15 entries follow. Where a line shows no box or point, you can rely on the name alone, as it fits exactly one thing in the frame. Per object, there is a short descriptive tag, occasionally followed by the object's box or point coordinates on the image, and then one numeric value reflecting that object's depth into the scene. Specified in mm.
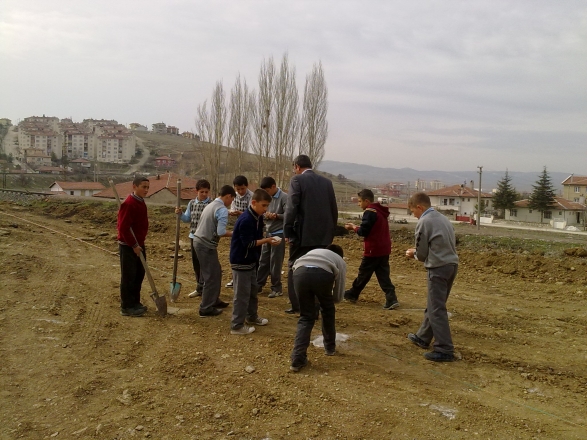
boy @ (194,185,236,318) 6180
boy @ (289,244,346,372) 4516
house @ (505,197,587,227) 58312
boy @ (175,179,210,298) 7176
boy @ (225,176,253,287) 7258
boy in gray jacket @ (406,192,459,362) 4926
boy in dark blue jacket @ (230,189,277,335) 5402
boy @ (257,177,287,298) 6895
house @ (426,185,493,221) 67500
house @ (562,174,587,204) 76688
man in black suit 5570
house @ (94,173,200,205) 42469
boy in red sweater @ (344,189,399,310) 6758
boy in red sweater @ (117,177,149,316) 6184
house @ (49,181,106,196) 50594
